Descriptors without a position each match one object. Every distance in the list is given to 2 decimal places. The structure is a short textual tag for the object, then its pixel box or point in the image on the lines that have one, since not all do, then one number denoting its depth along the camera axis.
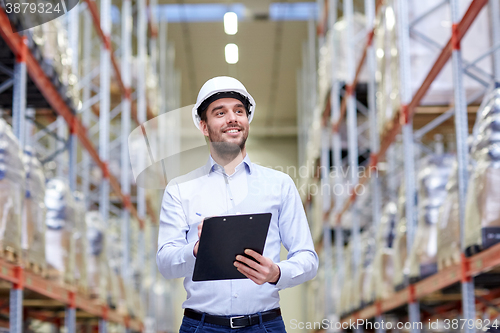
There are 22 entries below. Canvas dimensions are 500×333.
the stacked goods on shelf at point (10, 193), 4.68
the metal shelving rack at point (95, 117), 5.50
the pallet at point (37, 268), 5.53
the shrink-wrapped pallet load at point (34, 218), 5.43
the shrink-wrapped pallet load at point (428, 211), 5.93
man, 2.15
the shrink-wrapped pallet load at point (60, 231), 6.47
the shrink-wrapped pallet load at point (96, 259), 8.47
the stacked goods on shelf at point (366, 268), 9.24
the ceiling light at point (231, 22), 16.80
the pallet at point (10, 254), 4.76
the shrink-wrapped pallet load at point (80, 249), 7.30
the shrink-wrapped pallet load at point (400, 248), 6.89
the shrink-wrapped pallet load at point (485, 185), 4.33
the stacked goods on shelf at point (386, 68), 7.54
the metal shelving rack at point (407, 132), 5.02
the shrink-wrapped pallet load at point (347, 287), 10.53
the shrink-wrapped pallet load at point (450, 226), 5.23
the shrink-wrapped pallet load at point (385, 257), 7.73
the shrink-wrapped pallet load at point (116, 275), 9.70
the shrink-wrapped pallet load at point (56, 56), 6.41
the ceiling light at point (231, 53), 18.64
